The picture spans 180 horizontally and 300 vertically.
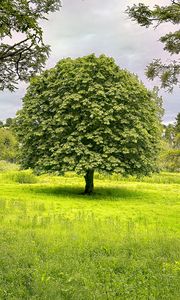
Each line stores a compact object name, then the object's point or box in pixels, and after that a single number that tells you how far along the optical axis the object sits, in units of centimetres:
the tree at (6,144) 7910
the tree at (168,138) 8290
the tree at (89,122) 2430
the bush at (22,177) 3686
